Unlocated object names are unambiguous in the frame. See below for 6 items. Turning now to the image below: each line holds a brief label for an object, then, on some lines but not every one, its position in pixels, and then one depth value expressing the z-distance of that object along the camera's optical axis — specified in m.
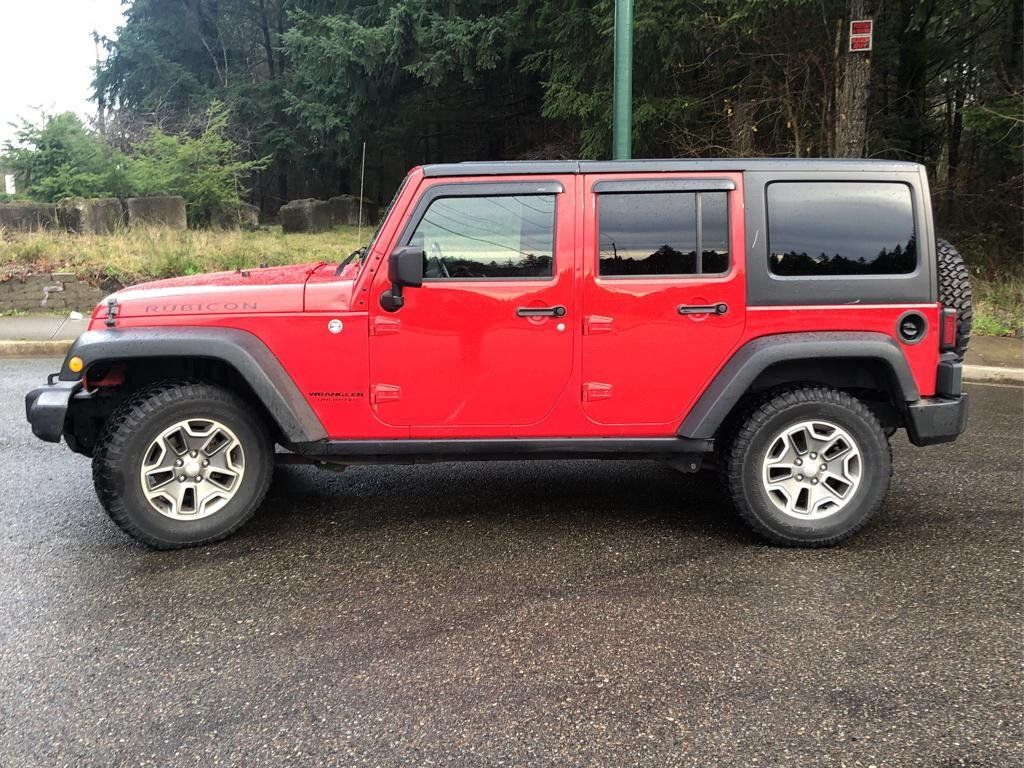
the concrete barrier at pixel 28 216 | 14.32
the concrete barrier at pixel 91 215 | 14.52
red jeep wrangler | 3.93
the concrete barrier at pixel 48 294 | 11.56
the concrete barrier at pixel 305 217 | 20.73
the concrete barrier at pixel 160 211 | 15.54
